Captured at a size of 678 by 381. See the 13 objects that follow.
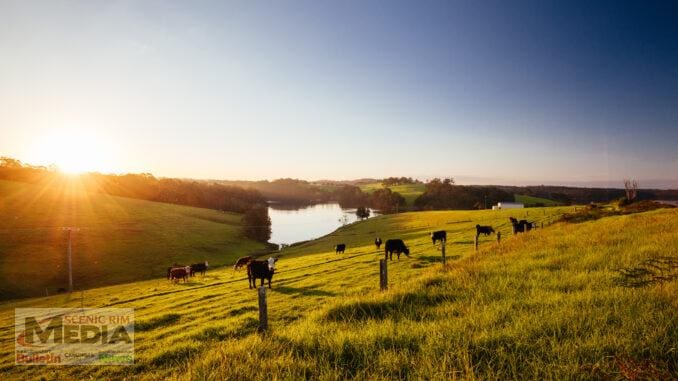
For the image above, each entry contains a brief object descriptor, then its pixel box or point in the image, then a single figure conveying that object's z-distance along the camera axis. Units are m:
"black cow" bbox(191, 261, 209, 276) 37.55
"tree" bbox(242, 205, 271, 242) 80.88
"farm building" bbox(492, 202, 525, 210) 102.75
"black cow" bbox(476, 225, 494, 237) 36.00
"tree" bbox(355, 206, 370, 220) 118.83
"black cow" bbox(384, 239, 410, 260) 26.38
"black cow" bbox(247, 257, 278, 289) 22.50
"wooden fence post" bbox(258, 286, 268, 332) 7.63
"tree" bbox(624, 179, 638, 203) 59.10
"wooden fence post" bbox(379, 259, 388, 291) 11.33
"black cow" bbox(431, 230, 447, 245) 35.62
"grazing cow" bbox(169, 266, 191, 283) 34.16
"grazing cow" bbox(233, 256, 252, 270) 37.34
